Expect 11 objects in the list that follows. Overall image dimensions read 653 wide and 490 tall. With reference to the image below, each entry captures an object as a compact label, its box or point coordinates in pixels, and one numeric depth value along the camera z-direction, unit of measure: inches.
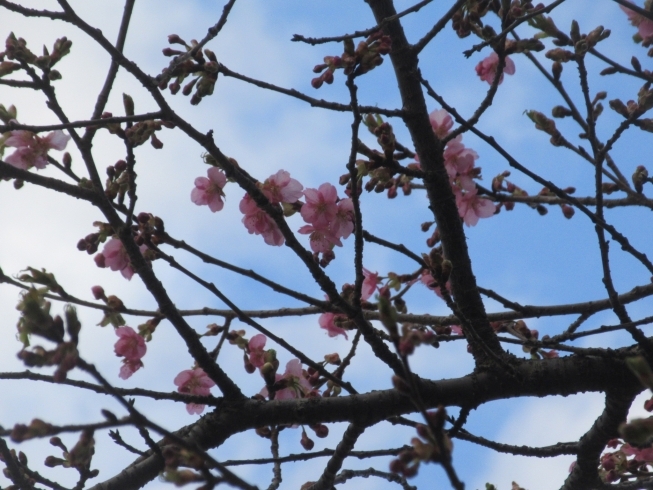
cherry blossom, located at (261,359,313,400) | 208.4
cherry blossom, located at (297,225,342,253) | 209.2
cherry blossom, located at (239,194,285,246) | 205.6
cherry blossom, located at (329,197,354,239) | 206.8
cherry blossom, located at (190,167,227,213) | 227.6
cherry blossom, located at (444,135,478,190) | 225.0
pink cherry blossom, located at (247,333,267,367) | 226.1
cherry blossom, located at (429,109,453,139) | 240.7
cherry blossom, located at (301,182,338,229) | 207.5
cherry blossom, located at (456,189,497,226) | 247.6
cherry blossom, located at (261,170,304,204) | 213.5
